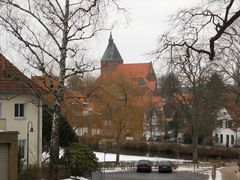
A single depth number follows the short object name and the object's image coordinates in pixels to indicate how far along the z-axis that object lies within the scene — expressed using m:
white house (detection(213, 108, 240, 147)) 93.19
